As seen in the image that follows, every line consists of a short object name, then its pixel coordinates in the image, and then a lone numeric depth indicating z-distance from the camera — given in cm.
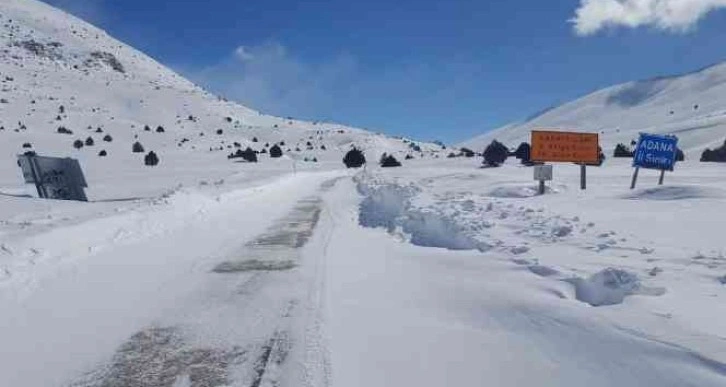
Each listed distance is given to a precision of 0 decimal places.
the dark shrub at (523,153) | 4416
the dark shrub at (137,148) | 5250
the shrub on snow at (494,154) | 4103
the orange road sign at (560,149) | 2256
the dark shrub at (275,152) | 5865
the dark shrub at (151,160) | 4449
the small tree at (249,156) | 5400
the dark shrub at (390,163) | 5247
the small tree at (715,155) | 4184
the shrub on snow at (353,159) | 5794
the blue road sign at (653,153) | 2048
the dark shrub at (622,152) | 4912
